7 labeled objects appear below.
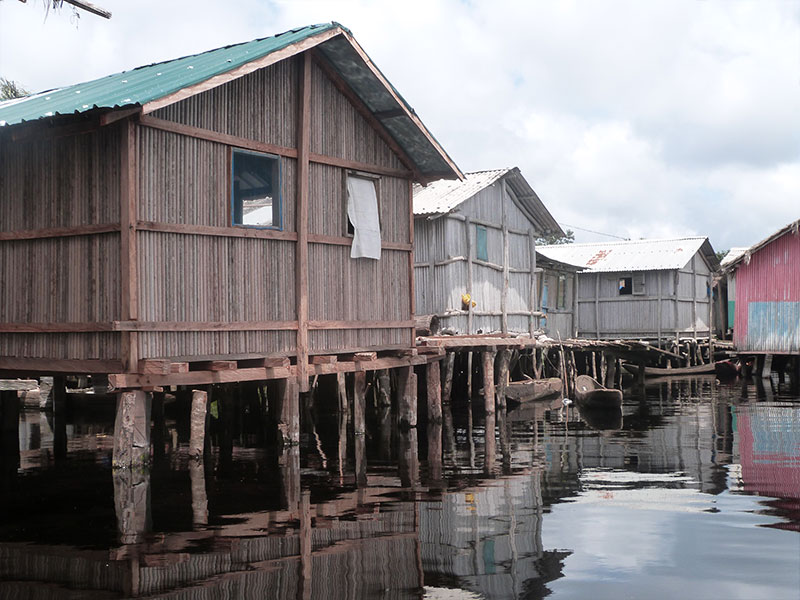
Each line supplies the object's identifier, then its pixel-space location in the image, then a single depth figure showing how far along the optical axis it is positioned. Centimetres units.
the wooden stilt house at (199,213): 1264
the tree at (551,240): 6743
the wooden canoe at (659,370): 3872
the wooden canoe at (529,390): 2584
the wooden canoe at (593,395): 2372
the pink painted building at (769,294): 3500
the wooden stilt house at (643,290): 3944
